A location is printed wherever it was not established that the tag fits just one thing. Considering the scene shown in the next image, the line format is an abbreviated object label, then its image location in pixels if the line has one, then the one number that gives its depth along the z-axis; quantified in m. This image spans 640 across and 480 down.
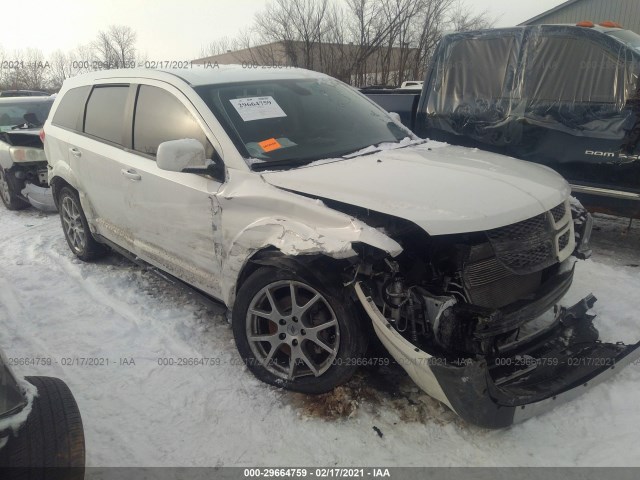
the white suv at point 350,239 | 2.41
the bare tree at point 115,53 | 31.86
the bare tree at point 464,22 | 29.45
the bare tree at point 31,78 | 34.41
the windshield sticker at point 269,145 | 3.08
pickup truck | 4.46
